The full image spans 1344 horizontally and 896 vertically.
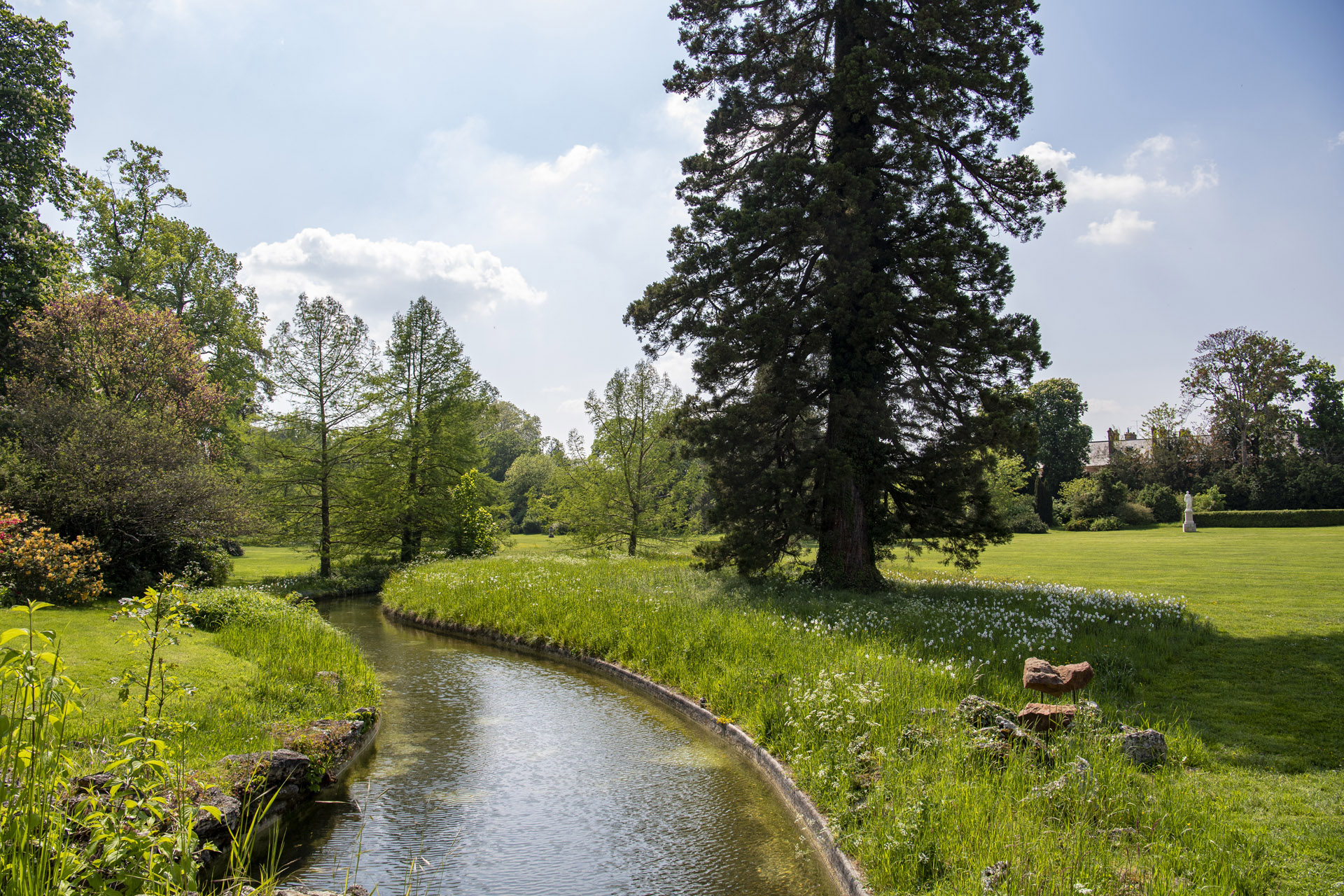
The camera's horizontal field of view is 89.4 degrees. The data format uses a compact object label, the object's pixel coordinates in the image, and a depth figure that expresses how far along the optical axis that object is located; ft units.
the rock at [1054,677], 22.09
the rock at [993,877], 12.73
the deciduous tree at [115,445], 40.65
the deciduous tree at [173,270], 82.79
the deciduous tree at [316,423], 78.89
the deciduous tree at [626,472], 99.35
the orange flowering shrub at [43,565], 33.50
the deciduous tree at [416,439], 84.02
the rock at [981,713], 20.06
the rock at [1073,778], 15.69
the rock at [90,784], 14.24
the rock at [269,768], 18.03
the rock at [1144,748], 18.35
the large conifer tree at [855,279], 44.42
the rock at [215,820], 15.93
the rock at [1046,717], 19.62
